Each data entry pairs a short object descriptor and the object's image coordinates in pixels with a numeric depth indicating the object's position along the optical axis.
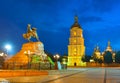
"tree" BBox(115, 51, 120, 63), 41.63
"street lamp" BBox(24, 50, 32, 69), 14.68
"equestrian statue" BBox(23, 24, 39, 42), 16.83
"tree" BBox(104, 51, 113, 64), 41.25
